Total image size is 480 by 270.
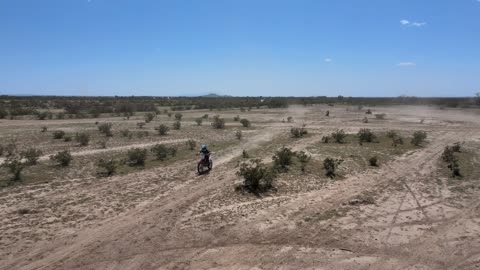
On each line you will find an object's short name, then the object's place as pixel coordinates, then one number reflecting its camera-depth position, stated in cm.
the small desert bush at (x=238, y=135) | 2723
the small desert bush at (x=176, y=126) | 3311
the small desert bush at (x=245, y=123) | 3656
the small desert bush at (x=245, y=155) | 1942
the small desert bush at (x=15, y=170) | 1405
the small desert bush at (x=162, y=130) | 2912
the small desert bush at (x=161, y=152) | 1897
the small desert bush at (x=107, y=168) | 1536
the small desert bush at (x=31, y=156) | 1655
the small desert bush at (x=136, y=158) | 1756
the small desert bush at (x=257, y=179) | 1298
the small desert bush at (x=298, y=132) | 2844
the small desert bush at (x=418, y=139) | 2418
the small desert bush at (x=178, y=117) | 4419
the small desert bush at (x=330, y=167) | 1549
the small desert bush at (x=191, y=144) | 2222
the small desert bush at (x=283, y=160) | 1635
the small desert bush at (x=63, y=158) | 1667
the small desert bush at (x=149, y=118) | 4041
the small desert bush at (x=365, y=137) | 2561
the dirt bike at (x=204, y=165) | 1577
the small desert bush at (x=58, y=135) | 2614
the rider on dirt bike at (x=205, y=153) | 1574
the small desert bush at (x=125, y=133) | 2755
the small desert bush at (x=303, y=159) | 1687
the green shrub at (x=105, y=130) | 2803
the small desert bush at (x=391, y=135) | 2691
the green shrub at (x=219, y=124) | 3447
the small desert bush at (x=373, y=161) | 1744
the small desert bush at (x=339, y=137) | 2537
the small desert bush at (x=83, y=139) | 2300
